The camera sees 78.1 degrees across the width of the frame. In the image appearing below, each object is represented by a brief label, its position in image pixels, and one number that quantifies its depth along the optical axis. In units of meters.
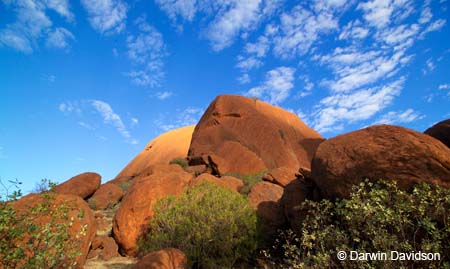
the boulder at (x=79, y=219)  9.15
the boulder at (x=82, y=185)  20.47
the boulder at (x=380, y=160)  6.29
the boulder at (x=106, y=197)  19.55
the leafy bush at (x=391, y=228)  5.07
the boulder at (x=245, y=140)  22.72
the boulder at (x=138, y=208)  11.26
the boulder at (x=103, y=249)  10.94
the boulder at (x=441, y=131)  9.39
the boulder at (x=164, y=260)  6.45
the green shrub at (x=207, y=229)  8.93
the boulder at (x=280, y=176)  14.70
